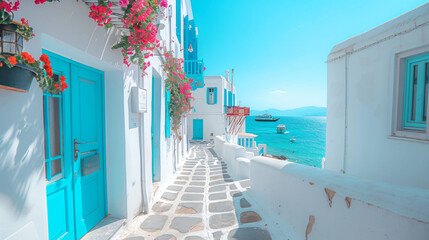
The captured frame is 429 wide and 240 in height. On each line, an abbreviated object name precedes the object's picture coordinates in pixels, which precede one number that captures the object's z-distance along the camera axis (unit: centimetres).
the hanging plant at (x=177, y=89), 505
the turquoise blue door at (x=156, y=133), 450
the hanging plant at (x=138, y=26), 198
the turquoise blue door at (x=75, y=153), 198
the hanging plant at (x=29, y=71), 112
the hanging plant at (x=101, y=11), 184
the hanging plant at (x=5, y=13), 113
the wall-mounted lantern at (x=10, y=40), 115
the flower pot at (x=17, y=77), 112
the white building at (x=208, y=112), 1664
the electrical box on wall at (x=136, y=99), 297
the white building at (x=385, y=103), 255
